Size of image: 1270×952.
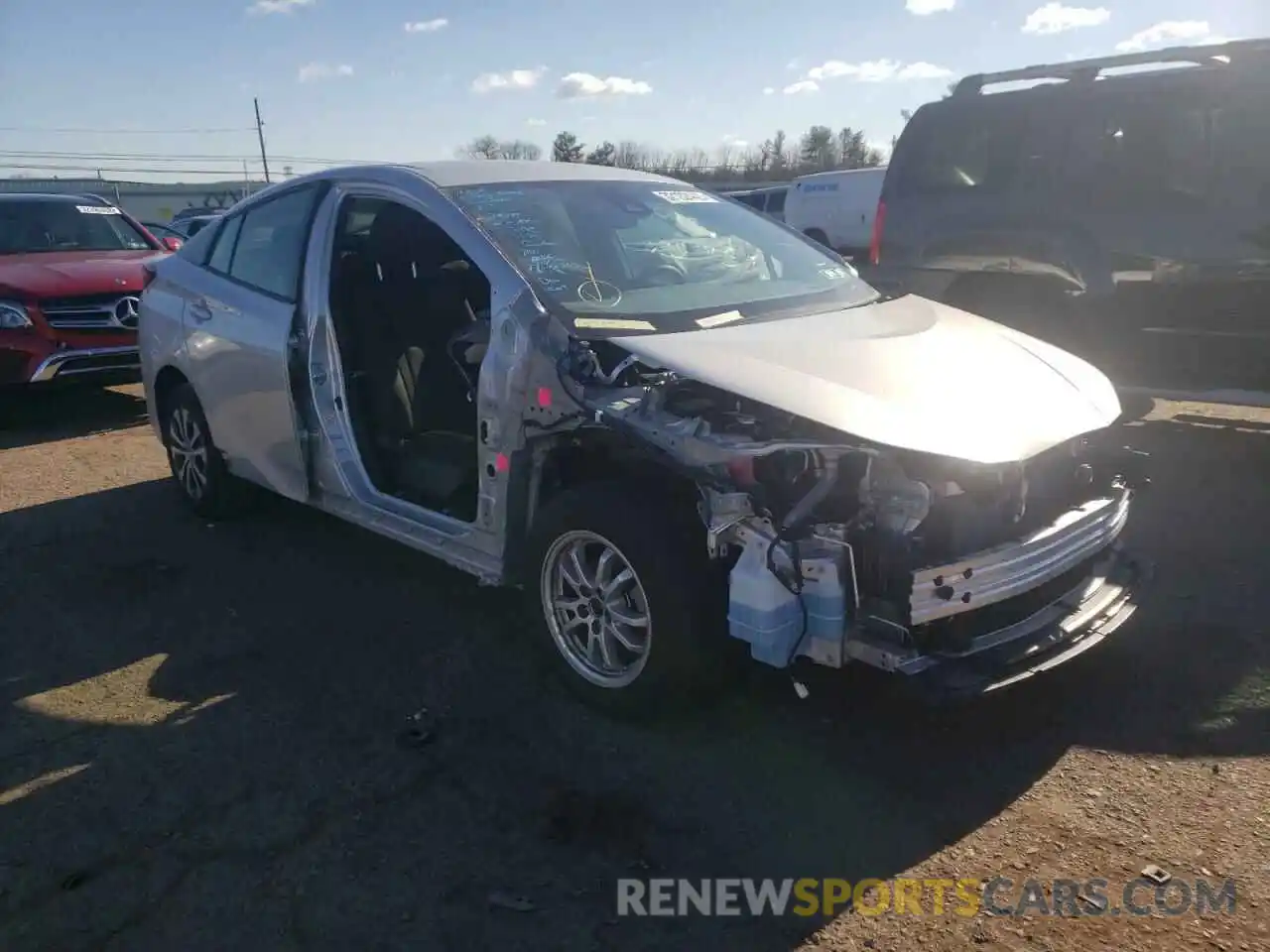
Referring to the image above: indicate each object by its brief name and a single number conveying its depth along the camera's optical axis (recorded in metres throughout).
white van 19.78
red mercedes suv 8.16
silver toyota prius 2.98
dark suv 6.01
